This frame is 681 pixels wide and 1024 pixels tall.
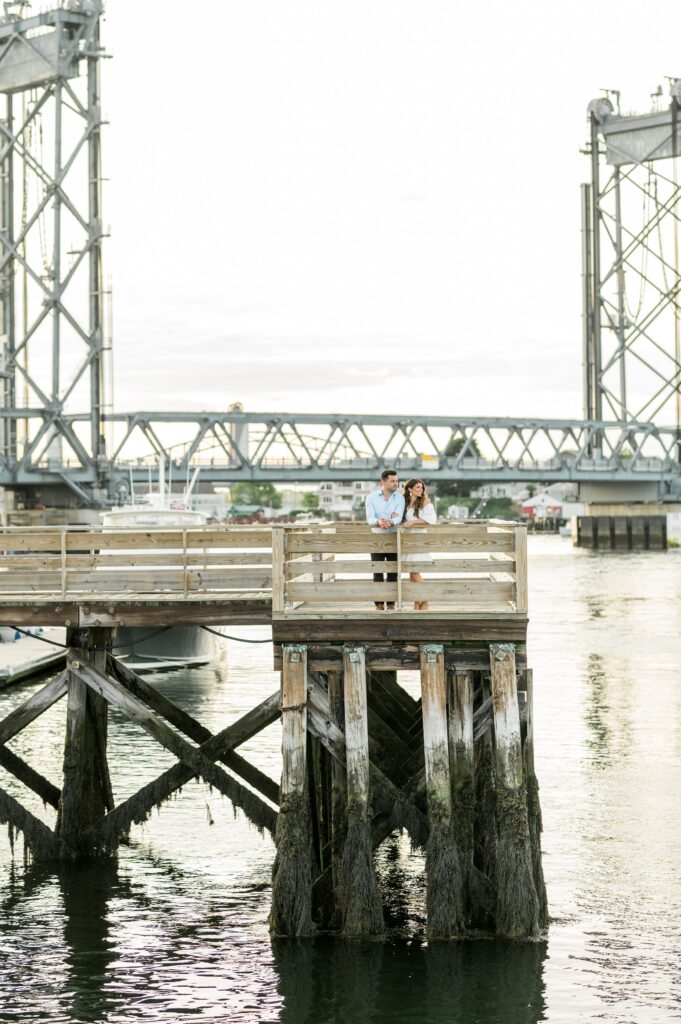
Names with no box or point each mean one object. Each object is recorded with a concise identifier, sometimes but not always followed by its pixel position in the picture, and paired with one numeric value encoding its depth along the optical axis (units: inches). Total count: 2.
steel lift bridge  3703.2
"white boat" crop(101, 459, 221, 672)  1713.8
